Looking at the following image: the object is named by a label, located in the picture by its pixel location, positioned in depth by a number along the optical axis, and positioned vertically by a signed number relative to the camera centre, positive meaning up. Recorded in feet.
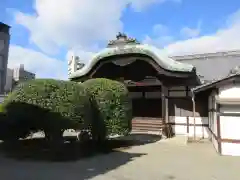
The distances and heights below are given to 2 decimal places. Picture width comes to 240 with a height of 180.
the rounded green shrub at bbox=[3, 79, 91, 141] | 20.44 +0.37
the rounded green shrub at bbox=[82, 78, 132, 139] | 25.71 +0.30
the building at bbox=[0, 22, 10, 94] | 59.95 +17.87
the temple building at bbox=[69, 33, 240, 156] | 34.27 +6.33
